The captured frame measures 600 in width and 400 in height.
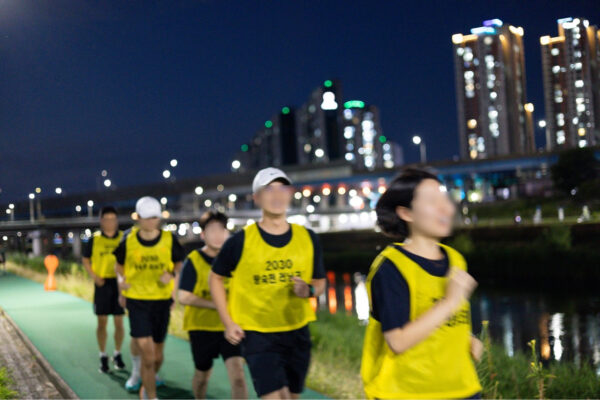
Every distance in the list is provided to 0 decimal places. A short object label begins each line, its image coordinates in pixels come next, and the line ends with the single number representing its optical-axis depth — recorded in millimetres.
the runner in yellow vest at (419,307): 2559
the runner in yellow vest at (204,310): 5488
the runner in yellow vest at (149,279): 6219
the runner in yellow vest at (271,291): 4219
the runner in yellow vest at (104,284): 8406
